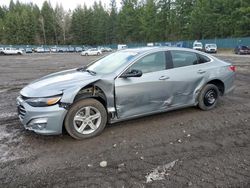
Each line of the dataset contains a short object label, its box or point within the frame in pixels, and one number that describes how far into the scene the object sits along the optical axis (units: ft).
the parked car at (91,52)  143.60
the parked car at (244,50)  119.55
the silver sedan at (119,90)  12.84
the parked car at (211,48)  137.49
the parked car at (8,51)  159.43
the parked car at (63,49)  239.91
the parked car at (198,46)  143.13
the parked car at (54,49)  234.33
